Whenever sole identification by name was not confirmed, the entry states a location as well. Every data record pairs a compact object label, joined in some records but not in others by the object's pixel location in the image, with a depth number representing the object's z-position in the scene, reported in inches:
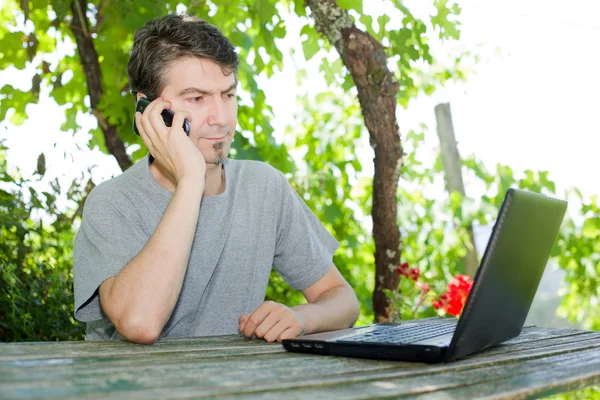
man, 58.4
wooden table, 31.9
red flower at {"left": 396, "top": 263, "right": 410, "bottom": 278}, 119.6
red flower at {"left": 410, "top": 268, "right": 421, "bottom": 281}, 118.3
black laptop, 41.4
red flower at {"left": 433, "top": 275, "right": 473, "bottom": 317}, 119.9
